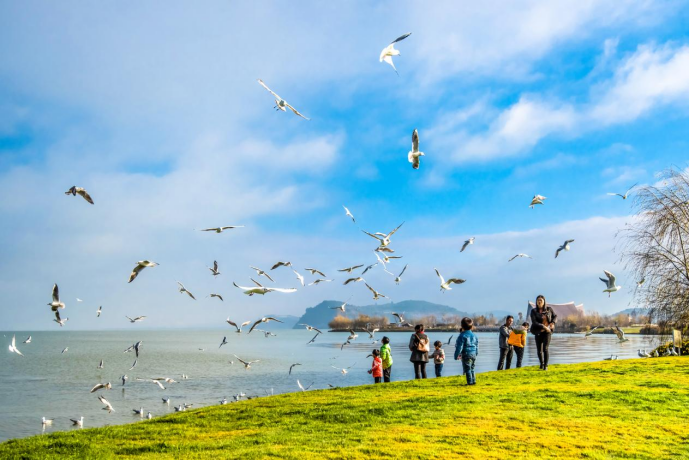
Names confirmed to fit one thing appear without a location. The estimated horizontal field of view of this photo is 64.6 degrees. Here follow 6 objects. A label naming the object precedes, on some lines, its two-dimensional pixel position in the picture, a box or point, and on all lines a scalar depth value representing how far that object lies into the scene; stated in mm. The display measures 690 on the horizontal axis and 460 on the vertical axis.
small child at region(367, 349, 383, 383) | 20984
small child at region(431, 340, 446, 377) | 21469
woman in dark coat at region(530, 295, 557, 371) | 17125
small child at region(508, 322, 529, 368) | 20292
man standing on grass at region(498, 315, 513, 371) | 20219
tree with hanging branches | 28609
